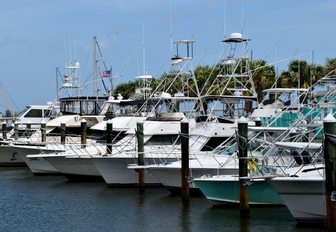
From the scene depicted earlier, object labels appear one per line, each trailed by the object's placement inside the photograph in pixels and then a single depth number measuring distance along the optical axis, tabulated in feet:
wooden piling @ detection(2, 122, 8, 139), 185.93
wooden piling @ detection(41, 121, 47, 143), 165.10
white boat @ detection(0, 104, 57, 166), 162.40
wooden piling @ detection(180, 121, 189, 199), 100.89
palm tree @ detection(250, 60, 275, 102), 196.13
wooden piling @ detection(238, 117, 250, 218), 86.07
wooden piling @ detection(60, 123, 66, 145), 159.53
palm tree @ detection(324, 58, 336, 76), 181.93
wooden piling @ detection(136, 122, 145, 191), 114.93
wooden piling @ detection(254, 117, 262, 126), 116.98
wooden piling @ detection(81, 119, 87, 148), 148.90
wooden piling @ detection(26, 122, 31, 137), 184.55
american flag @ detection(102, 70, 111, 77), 198.29
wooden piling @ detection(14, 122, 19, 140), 176.55
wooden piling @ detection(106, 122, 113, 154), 126.78
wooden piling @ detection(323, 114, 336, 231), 69.82
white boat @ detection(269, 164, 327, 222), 78.02
